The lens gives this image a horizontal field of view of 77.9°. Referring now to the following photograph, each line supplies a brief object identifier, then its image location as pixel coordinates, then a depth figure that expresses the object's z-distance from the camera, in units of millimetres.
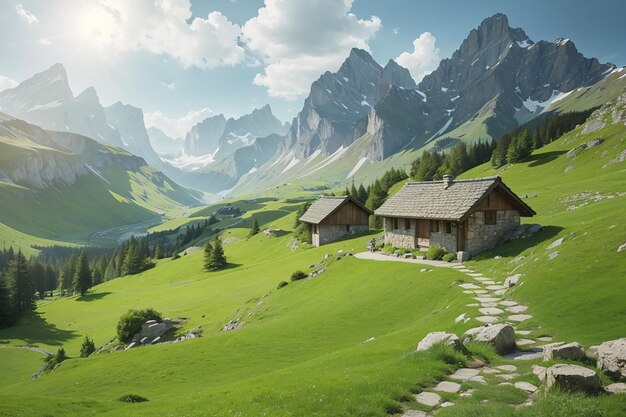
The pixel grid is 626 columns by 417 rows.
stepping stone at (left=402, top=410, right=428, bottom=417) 10680
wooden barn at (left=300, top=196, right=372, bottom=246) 75569
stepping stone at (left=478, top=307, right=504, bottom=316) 20612
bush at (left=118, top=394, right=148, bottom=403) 18453
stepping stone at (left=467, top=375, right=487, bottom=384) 12497
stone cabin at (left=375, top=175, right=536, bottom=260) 38000
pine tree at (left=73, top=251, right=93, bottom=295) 102625
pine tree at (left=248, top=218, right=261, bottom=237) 128625
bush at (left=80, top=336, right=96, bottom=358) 48875
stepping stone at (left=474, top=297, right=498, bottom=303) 23203
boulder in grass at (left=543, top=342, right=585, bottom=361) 12781
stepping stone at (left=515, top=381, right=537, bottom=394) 11422
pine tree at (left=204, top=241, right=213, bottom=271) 89119
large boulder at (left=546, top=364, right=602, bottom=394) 10469
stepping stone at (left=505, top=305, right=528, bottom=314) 20438
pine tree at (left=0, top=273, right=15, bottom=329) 84812
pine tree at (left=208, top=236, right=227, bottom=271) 88750
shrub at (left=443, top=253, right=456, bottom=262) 38344
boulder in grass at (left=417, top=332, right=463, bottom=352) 14930
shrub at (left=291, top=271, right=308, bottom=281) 48500
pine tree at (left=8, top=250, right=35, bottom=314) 93250
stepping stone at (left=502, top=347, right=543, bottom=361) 14242
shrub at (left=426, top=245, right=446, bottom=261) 39969
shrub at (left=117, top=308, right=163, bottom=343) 45000
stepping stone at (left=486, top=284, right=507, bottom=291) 25969
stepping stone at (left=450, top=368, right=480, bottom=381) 13055
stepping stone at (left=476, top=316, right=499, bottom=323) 19281
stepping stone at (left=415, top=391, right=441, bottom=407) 11405
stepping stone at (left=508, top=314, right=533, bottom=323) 19136
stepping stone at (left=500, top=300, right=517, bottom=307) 21684
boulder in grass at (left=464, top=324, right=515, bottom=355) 15281
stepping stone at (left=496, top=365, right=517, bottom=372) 13384
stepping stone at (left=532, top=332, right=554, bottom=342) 15923
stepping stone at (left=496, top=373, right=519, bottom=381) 12572
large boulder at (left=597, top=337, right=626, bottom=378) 11375
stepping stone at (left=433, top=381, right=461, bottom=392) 12250
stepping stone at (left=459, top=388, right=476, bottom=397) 11609
